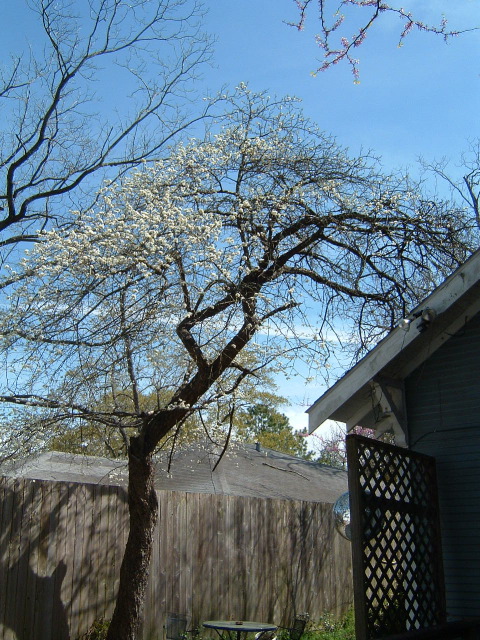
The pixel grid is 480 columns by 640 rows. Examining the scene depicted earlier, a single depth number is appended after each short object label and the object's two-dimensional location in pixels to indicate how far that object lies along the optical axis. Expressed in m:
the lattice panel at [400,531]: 4.59
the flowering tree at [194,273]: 7.60
